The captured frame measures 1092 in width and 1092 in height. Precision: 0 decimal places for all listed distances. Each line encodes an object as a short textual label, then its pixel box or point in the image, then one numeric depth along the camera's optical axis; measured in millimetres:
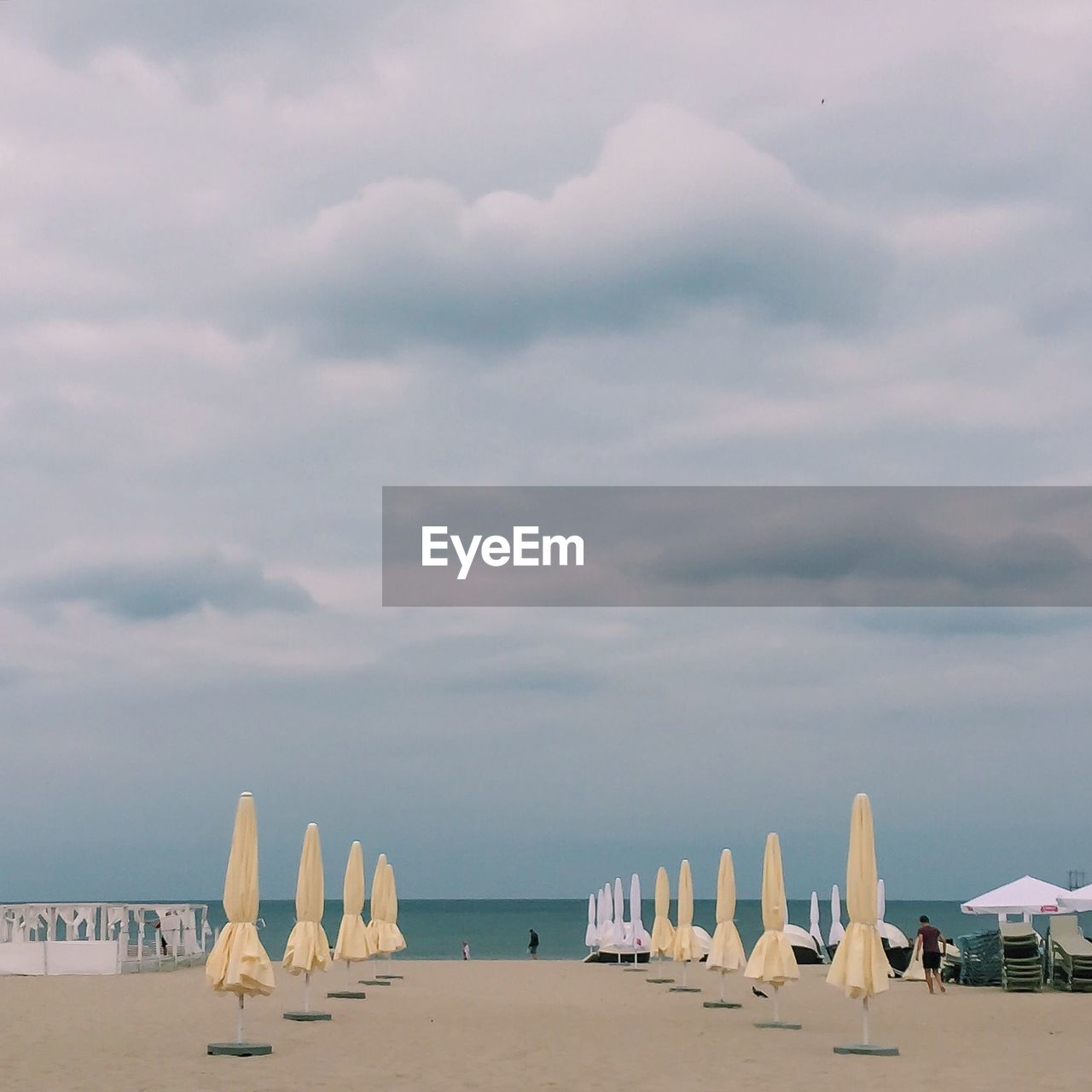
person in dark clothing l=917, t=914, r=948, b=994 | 21578
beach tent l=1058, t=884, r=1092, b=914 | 23438
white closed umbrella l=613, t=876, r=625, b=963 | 32531
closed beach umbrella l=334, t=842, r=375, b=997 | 21062
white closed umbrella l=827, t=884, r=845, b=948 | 29359
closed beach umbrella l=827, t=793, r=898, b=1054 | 13023
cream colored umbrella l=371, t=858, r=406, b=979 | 23656
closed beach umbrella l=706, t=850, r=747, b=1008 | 17750
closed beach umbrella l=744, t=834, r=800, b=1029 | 15172
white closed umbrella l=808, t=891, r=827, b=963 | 33125
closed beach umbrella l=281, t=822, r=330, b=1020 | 16016
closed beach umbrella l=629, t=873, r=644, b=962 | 31953
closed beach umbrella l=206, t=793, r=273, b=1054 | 12766
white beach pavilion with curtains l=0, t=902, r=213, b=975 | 26734
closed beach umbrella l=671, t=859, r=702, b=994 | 21234
